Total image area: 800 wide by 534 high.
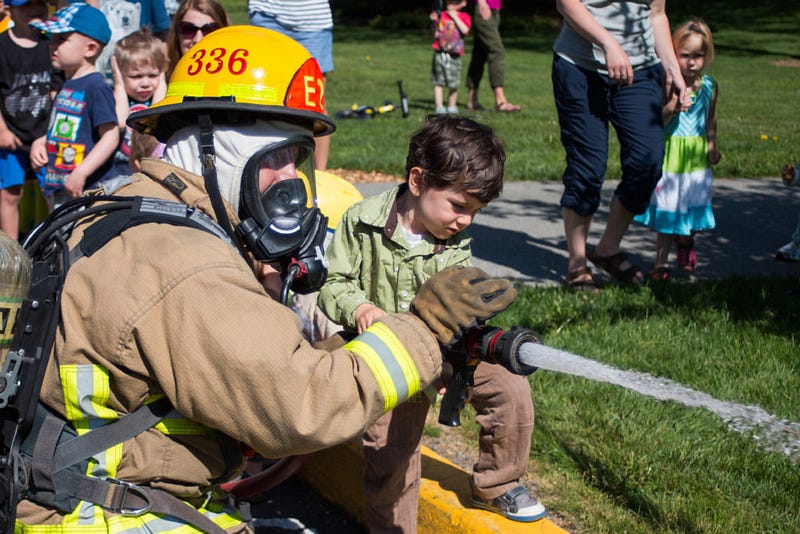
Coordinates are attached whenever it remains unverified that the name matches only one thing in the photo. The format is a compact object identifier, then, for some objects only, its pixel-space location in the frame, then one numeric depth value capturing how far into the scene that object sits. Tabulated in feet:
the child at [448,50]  42.83
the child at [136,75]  17.61
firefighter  6.36
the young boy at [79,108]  17.25
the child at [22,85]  20.01
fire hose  7.45
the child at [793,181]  18.67
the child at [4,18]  22.35
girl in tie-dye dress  20.51
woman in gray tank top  17.67
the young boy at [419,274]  10.14
